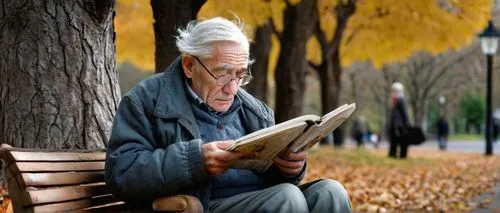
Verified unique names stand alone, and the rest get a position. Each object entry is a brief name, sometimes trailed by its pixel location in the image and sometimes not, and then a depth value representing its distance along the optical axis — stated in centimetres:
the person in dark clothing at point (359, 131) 4141
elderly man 347
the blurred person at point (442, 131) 3691
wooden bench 348
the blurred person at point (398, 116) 1834
